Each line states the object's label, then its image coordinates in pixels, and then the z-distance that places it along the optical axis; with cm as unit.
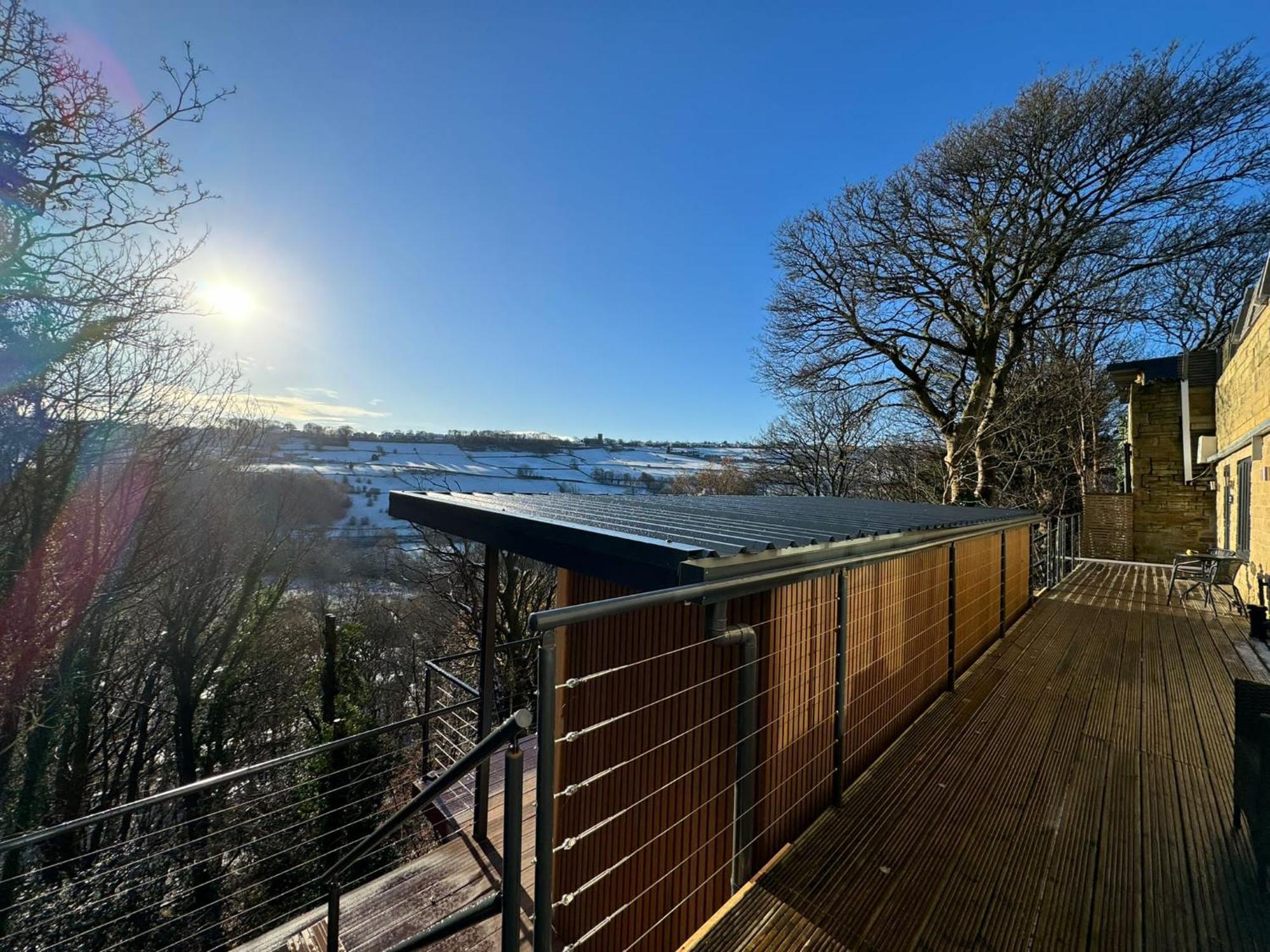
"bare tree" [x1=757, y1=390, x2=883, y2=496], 1741
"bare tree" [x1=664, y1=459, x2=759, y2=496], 2078
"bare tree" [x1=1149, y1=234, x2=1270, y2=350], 1337
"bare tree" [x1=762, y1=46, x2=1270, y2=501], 990
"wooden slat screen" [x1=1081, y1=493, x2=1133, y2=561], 1296
